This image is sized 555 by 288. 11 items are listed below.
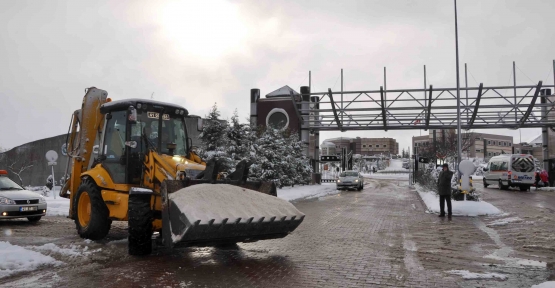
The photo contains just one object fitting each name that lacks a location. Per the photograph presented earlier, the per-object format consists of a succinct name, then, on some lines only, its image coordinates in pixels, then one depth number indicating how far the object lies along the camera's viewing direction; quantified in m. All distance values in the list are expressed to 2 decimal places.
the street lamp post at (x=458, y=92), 22.57
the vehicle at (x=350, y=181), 35.56
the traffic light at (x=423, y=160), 38.00
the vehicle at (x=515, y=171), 30.83
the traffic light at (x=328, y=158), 41.83
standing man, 15.39
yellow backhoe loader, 7.11
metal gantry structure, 31.81
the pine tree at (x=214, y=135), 26.77
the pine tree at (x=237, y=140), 27.61
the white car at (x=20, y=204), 12.67
